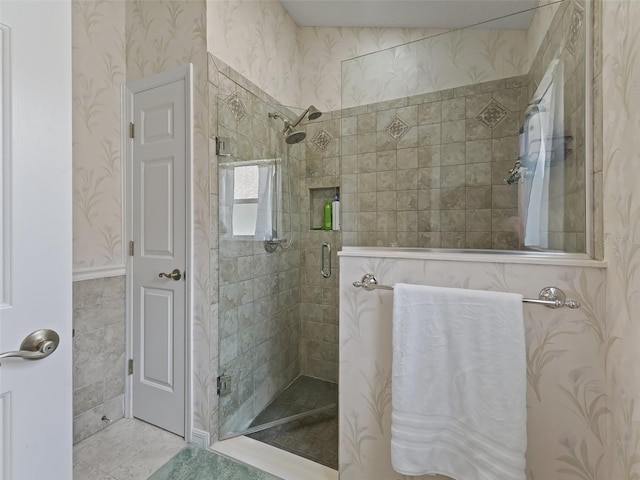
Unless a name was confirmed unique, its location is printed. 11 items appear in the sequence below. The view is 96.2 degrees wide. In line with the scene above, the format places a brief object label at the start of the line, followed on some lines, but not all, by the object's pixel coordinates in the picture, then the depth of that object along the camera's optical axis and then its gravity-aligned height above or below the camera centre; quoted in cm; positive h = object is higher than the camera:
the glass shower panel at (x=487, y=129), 112 +51
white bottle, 220 +19
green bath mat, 140 -116
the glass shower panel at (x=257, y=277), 170 -26
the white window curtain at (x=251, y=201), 171 +24
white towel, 95 -52
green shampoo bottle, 224 +16
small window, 177 +24
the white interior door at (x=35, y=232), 70 +1
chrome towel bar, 95 -21
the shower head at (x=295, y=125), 211 +84
